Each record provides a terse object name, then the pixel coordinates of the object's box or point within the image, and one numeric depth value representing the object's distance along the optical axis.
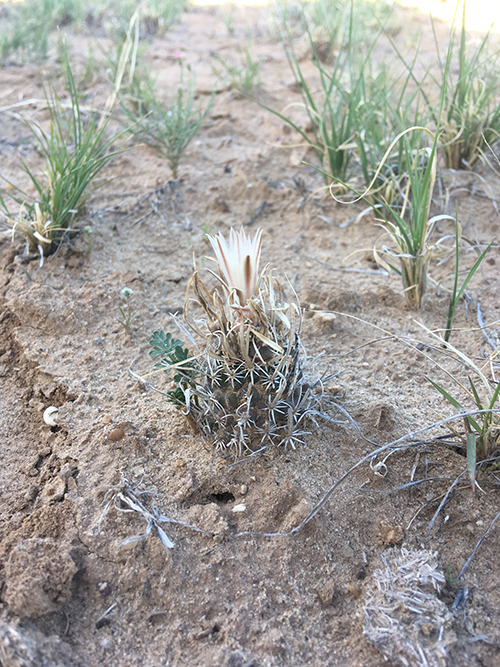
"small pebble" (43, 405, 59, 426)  0.18
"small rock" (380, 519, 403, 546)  0.15
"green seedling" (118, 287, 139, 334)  0.21
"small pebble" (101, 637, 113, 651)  0.13
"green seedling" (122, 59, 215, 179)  0.30
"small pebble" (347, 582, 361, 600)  0.14
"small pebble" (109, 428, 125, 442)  0.17
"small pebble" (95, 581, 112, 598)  0.14
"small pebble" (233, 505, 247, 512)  0.16
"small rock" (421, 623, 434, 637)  0.13
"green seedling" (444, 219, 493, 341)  0.18
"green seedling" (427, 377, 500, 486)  0.15
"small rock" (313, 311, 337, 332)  0.22
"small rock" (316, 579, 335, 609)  0.14
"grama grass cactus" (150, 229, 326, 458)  0.15
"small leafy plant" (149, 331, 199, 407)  0.16
